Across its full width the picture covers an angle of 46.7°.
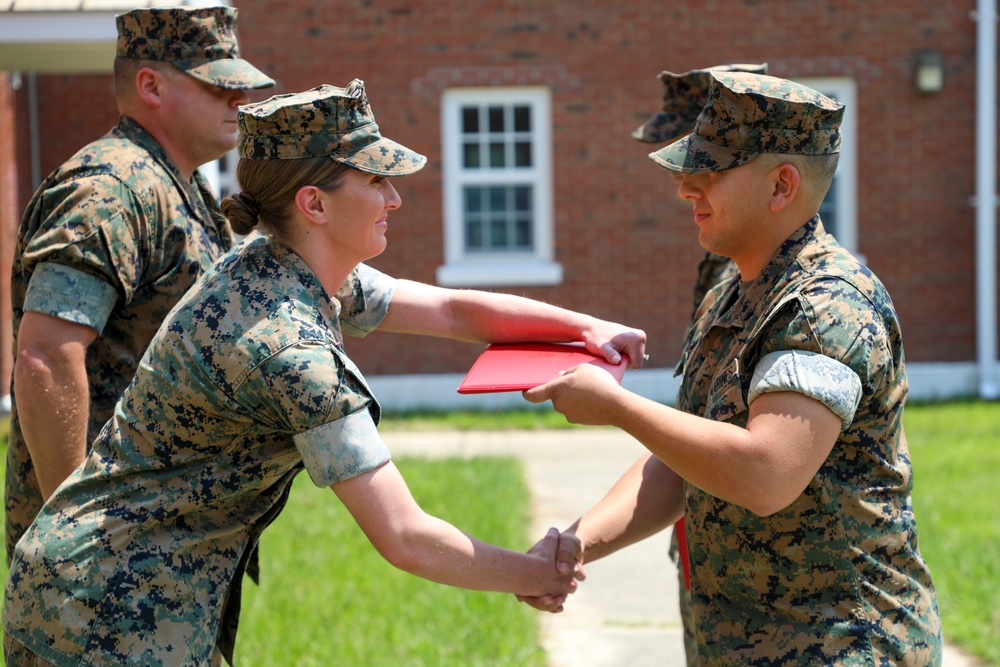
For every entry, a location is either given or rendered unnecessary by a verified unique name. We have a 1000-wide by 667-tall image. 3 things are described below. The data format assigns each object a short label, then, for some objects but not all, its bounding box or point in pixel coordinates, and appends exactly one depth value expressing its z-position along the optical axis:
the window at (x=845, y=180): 12.19
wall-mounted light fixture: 11.99
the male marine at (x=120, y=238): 3.10
